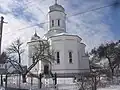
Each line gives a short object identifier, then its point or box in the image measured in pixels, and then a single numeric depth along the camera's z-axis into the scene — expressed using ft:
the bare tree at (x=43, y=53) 39.87
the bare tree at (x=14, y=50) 41.67
